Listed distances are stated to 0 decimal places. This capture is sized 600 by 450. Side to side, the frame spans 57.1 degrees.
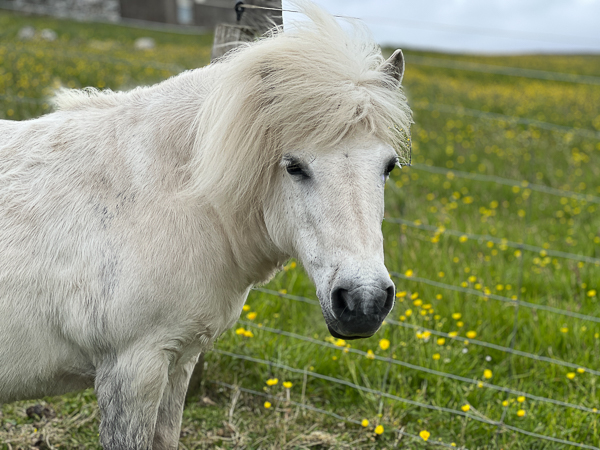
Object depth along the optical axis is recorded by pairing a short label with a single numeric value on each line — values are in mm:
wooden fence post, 2533
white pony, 1610
